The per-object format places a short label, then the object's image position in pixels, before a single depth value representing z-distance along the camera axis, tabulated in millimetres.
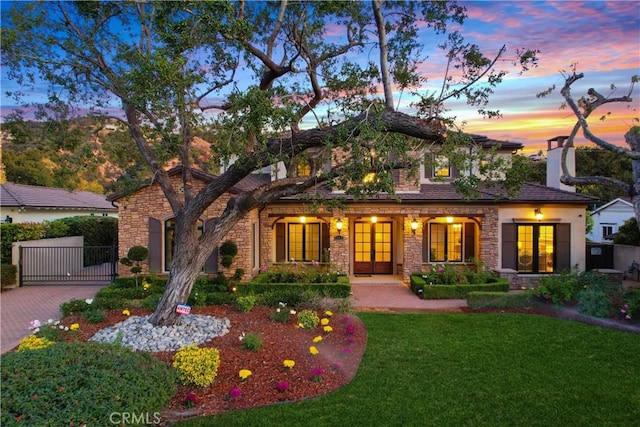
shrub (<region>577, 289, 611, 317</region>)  10328
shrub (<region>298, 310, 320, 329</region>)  9312
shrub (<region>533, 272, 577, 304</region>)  11398
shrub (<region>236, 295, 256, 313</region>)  10508
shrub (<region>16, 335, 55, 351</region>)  7086
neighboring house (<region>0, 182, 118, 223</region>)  19797
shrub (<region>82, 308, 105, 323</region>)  9609
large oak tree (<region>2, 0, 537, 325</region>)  7125
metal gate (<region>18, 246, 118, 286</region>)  16219
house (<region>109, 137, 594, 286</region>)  14891
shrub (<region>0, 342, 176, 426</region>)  4570
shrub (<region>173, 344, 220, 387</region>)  6230
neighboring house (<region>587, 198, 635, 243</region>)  25062
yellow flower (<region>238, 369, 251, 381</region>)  6426
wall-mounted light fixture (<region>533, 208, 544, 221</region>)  15672
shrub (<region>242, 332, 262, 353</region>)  7648
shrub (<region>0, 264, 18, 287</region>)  15188
